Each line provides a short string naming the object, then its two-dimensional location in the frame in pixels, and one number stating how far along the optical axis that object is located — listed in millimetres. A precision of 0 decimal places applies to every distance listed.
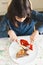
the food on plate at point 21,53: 1057
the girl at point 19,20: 1075
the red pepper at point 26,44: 1095
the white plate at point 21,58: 1039
